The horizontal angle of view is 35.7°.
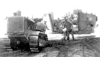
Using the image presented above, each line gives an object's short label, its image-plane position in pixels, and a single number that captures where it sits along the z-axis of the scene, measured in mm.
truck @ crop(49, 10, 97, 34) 13170
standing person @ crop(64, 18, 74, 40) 10844
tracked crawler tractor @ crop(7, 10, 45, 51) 8695
